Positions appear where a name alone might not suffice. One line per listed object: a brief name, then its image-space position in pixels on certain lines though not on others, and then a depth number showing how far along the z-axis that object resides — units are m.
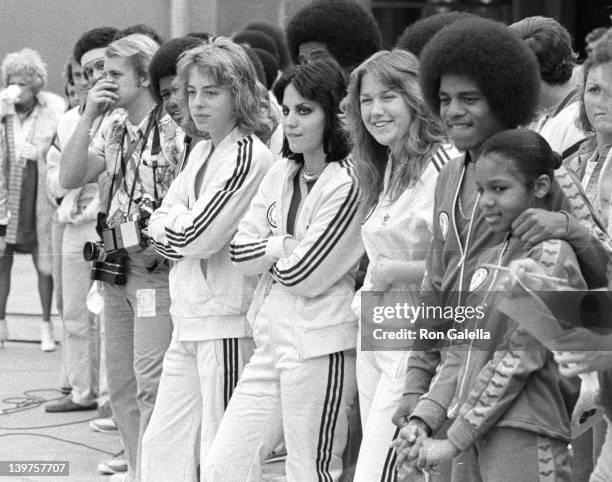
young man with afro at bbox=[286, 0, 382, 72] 10.06
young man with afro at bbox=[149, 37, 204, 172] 9.98
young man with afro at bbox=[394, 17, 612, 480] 6.27
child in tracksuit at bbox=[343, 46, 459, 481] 7.42
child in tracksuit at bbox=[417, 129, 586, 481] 5.89
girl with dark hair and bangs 8.16
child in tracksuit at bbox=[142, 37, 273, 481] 9.03
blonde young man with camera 9.91
